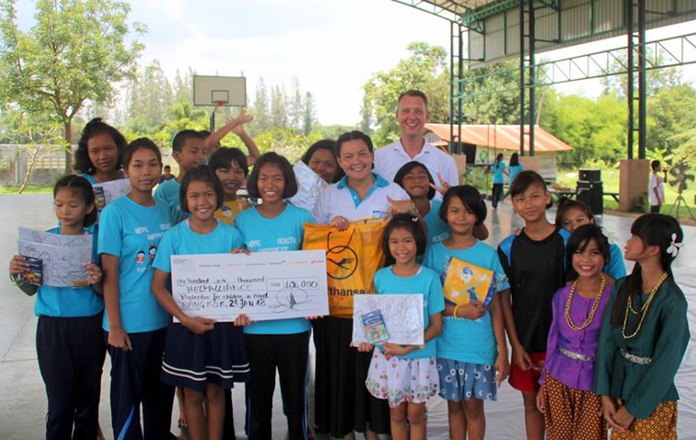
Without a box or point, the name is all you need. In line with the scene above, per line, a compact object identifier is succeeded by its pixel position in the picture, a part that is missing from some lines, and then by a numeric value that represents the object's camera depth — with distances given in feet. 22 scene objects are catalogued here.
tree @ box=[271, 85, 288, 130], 287.07
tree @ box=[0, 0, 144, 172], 83.30
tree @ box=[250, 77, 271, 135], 276.41
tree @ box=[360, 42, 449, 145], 139.03
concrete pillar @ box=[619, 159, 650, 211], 51.85
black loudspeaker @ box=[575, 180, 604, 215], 48.83
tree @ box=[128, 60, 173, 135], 259.72
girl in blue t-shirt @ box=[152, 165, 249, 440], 9.20
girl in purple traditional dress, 8.53
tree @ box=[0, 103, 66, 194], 87.30
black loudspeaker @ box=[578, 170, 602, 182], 49.60
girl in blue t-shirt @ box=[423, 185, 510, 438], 9.14
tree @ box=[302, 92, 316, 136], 278.93
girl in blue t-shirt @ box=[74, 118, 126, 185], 10.50
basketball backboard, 48.67
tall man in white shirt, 11.64
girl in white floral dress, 9.06
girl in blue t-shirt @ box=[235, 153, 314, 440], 9.60
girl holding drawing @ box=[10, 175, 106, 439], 9.23
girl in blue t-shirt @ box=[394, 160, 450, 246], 10.55
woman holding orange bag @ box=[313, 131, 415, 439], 9.98
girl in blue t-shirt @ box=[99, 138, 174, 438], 9.05
